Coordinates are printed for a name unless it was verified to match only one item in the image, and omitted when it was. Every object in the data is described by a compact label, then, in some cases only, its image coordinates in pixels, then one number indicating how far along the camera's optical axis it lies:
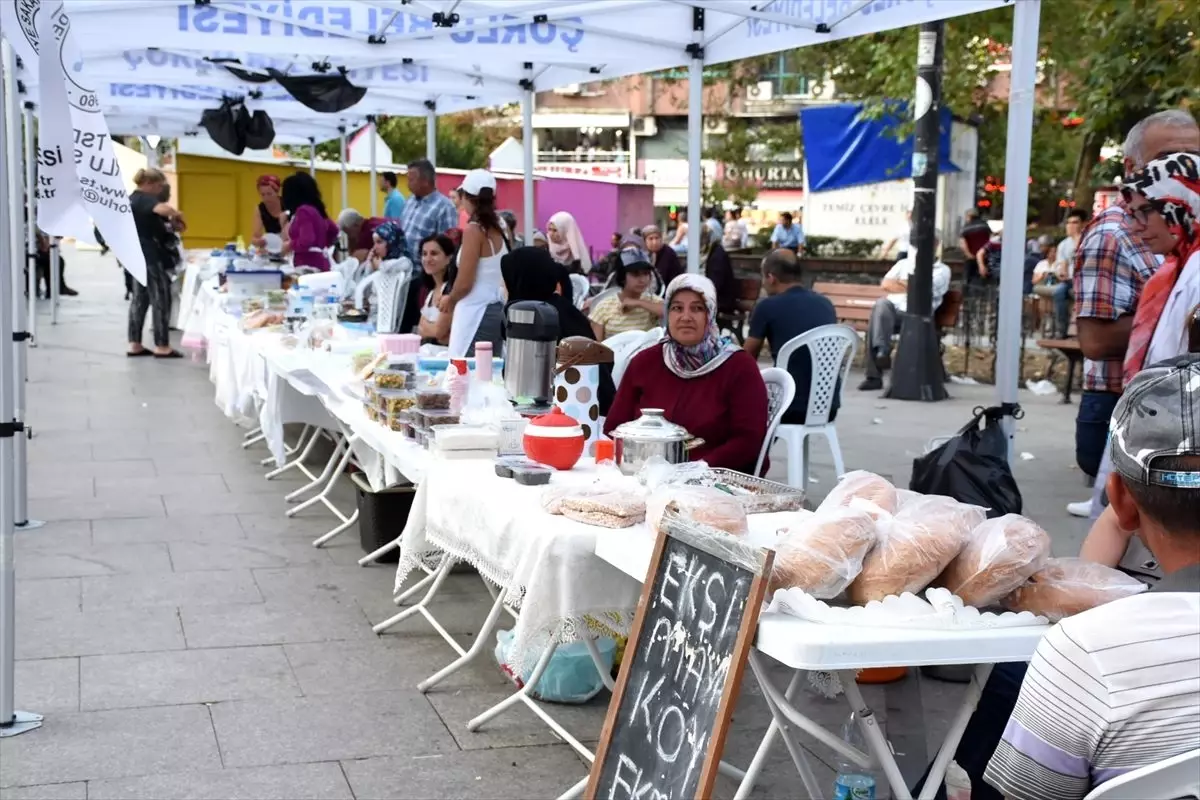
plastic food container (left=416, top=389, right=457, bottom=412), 4.82
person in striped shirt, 1.60
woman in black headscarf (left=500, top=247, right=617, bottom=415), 6.16
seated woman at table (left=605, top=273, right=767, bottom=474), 4.83
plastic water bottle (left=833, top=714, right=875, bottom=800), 2.80
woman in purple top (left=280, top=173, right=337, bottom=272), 12.73
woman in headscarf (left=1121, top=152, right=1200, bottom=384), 4.18
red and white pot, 4.08
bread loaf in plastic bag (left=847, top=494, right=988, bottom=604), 2.57
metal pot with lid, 3.95
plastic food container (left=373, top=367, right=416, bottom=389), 5.30
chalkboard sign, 2.42
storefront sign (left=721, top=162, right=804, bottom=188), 39.25
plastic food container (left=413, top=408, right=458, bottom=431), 4.62
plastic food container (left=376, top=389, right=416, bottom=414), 5.11
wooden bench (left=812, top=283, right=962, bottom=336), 14.44
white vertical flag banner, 4.00
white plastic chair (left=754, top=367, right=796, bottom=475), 5.66
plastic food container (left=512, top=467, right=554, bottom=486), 3.87
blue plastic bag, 4.28
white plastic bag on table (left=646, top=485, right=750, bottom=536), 2.95
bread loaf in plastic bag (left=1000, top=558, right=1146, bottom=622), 2.47
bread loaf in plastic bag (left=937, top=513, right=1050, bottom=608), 2.52
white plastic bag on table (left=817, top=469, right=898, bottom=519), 2.84
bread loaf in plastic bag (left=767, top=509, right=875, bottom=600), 2.57
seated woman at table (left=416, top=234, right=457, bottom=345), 7.59
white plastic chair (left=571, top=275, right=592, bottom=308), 11.35
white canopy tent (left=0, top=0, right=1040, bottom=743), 5.72
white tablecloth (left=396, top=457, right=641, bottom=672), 3.26
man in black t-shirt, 7.53
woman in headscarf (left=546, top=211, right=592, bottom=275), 14.15
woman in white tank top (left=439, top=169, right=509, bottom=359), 7.33
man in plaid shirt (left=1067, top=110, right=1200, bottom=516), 5.51
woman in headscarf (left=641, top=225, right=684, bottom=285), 13.70
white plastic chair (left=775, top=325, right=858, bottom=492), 7.01
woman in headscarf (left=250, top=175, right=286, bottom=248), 14.08
